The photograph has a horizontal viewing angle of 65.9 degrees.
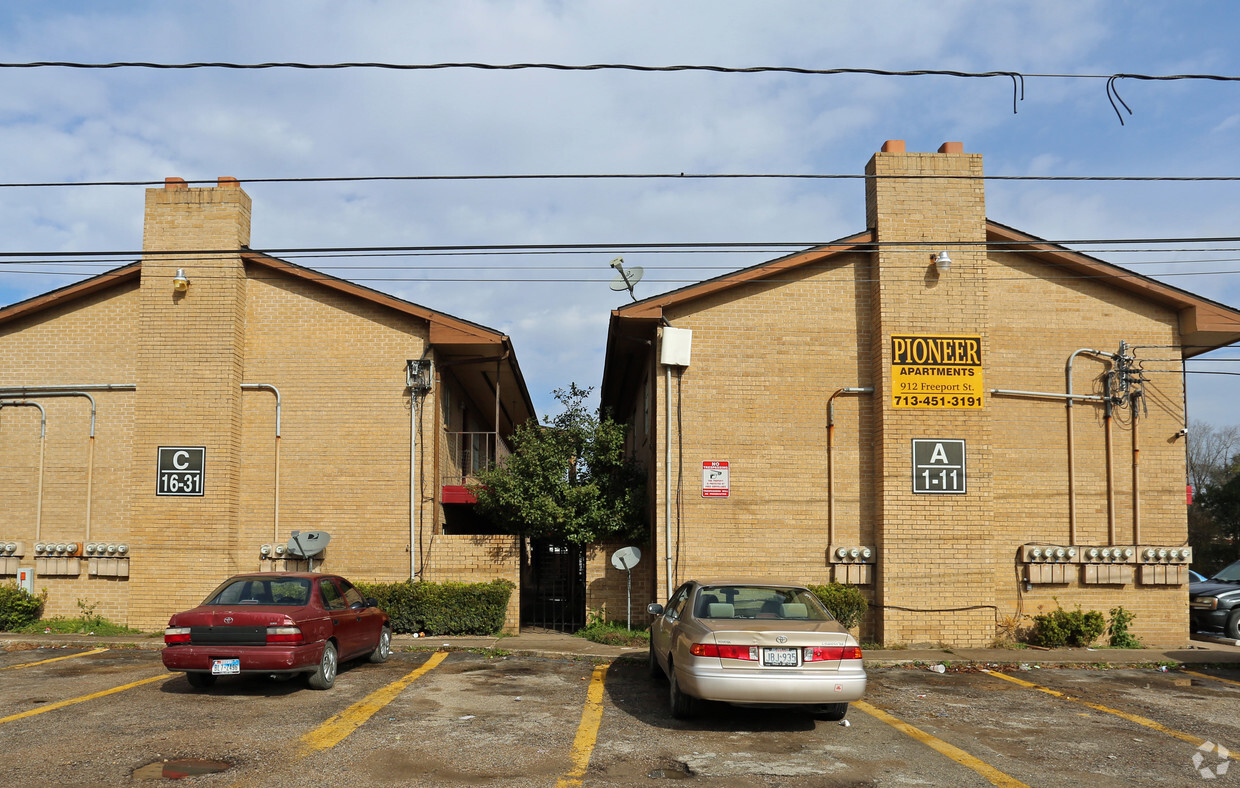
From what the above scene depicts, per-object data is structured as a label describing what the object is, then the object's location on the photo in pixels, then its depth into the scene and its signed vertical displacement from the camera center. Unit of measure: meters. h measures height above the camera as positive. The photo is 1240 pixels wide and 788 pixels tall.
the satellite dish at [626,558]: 16.06 -1.63
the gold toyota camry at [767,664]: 8.66 -1.85
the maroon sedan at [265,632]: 10.30 -1.91
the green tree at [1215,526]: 40.28 -2.71
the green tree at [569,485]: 17.11 -0.44
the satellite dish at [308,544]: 16.55 -1.46
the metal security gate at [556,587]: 19.02 -2.68
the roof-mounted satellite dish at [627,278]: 18.12 +3.49
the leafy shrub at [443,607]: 16.20 -2.48
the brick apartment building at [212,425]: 16.91 +0.63
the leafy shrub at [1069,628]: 15.66 -2.71
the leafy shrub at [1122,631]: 16.02 -2.82
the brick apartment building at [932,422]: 15.86 +0.69
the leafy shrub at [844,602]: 15.20 -2.24
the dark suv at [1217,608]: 17.72 -2.70
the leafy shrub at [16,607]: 16.59 -2.61
